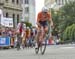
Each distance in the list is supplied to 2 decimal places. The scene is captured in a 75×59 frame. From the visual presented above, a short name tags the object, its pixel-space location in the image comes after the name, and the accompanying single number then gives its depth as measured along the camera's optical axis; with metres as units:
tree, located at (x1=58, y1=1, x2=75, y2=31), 68.56
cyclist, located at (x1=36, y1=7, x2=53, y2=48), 15.20
